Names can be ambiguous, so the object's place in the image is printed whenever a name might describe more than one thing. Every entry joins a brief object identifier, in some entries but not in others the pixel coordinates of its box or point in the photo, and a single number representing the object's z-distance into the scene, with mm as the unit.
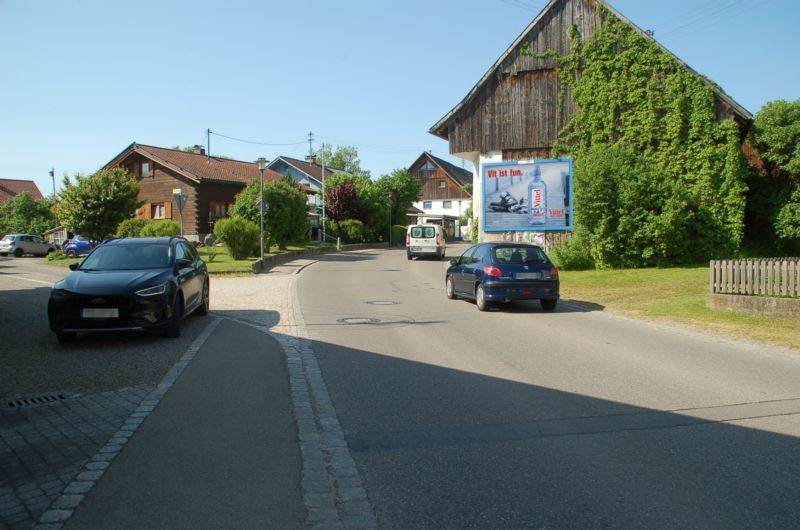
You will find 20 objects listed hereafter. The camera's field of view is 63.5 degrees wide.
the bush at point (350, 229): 51062
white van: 35375
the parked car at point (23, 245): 41125
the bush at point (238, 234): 29344
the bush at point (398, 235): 57684
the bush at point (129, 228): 32781
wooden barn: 27062
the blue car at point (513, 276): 13578
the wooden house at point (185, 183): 43094
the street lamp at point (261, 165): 27814
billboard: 25797
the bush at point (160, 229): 31703
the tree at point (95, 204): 32344
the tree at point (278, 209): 34375
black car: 9195
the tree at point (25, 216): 55125
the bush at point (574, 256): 23188
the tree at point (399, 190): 60928
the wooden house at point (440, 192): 81062
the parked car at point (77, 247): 38000
